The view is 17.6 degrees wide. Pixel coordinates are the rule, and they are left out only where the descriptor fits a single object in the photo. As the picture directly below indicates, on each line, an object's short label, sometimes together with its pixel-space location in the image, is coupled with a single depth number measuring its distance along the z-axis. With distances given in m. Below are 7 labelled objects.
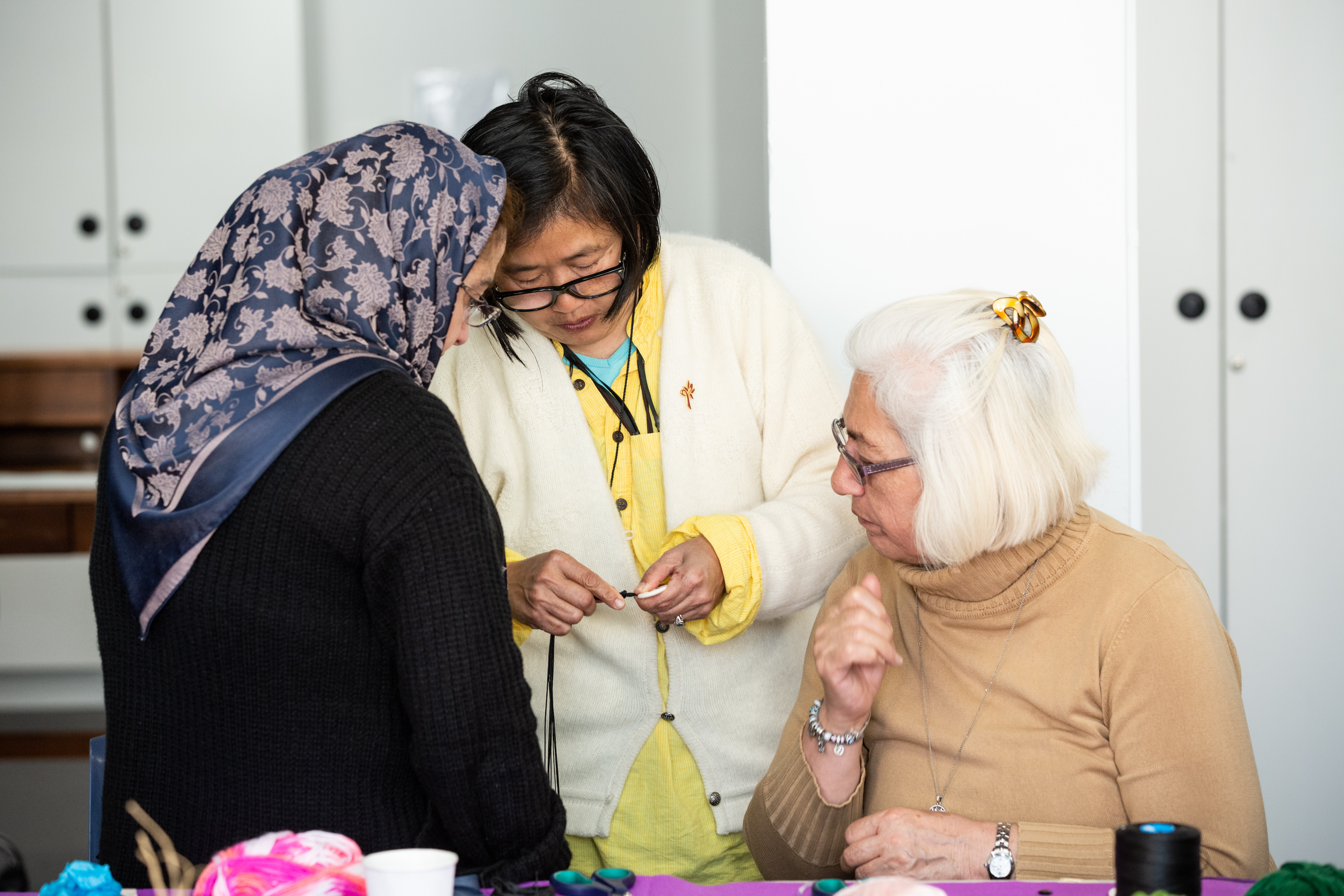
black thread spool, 3.47
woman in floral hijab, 3.56
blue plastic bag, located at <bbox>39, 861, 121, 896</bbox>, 3.49
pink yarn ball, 3.44
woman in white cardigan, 3.95
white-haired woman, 3.73
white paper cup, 3.44
